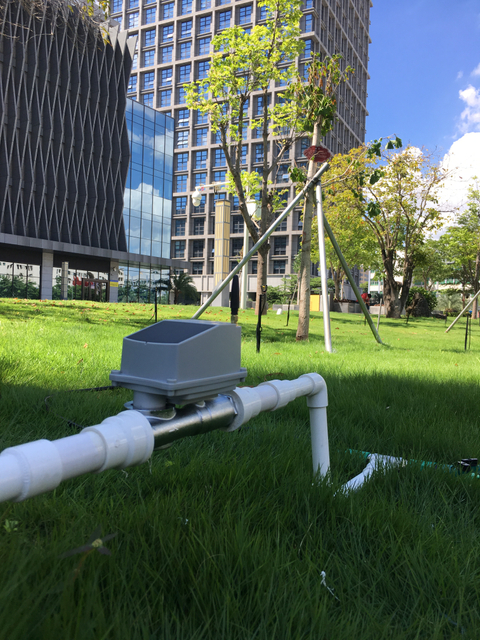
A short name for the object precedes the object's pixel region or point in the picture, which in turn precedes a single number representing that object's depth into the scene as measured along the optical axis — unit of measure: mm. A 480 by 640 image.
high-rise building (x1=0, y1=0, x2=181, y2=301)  38219
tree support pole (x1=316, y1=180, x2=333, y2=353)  7230
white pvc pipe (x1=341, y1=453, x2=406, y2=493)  1799
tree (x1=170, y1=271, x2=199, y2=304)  47250
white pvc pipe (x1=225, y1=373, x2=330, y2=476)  1285
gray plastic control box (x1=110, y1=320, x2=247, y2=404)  1009
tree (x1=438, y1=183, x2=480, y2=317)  37312
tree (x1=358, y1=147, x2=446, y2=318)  26219
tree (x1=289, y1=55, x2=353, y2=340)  8250
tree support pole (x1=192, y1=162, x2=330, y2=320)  6773
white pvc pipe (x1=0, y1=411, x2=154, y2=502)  729
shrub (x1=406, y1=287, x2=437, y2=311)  38750
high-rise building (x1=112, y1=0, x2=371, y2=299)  63938
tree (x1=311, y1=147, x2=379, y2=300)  25359
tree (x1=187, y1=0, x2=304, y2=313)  13898
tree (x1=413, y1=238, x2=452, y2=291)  30666
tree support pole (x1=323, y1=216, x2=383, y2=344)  7237
